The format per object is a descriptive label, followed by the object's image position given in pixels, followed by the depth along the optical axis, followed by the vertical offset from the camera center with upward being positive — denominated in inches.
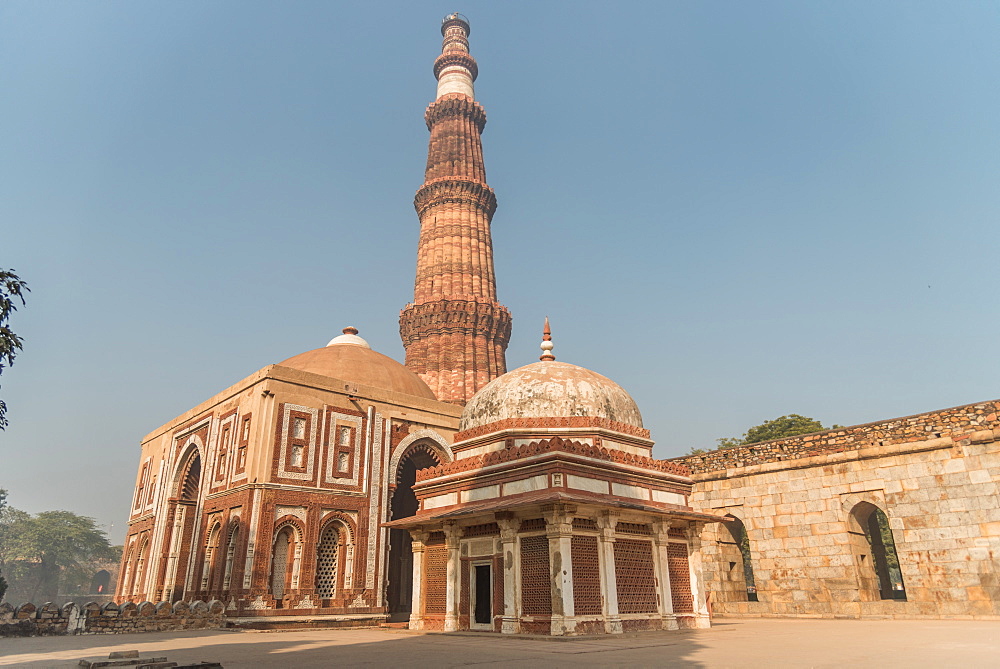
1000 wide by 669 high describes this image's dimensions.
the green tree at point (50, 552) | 2333.9 +106.5
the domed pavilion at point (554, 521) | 478.6 +41.1
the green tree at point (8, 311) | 380.2 +152.4
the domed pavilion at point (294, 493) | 728.3 +102.0
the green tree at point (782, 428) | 1375.5 +292.9
